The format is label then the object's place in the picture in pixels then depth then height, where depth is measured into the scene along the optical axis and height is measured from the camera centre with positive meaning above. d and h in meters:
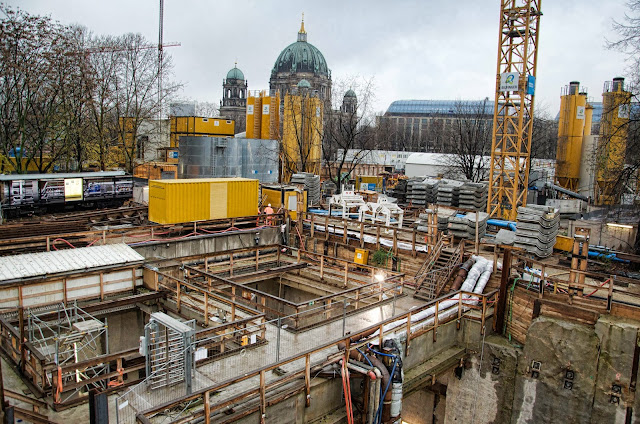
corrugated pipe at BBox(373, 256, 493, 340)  13.34 -4.46
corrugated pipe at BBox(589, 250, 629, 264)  18.42 -3.37
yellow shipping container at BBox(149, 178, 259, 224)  21.36 -2.24
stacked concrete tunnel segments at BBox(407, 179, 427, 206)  34.47 -2.46
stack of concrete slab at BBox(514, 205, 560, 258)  19.44 -2.70
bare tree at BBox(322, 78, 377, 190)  39.89 +2.71
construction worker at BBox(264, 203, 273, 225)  24.36 -3.01
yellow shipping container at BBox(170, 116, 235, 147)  44.62 +2.09
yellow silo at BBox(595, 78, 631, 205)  39.94 +1.51
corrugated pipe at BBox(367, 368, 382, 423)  10.95 -5.30
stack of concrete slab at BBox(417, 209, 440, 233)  22.46 -2.98
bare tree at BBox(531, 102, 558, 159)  55.97 +3.50
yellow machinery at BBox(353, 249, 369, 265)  21.84 -4.42
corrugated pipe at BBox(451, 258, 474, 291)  16.92 -3.99
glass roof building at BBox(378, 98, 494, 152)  102.50 +9.39
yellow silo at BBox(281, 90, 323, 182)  45.47 +1.99
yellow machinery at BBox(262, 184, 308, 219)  25.19 -2.37
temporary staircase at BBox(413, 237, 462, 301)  17.69 -4.16
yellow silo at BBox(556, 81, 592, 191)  48.66 +2.80
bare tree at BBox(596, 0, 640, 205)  20.56 +0.85
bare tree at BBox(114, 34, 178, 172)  40.03 +4.95
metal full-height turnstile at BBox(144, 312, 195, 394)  10.11 -4.27
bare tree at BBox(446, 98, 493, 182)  47.16 +0.82
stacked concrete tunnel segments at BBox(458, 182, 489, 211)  29.42 -2.15
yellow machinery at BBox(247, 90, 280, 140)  46.59 +3.27
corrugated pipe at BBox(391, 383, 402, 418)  11.34 -5.53
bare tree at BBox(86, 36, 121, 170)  37.34 +4.20
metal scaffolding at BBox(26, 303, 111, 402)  12.33 -5.15
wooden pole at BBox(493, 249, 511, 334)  15.39 -4.23
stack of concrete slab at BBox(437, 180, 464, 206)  31.36 -2.27
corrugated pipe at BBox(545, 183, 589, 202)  42.90 -2.50
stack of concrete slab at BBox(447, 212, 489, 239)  20.95 -2.83
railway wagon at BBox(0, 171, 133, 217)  26.22 -2.65
